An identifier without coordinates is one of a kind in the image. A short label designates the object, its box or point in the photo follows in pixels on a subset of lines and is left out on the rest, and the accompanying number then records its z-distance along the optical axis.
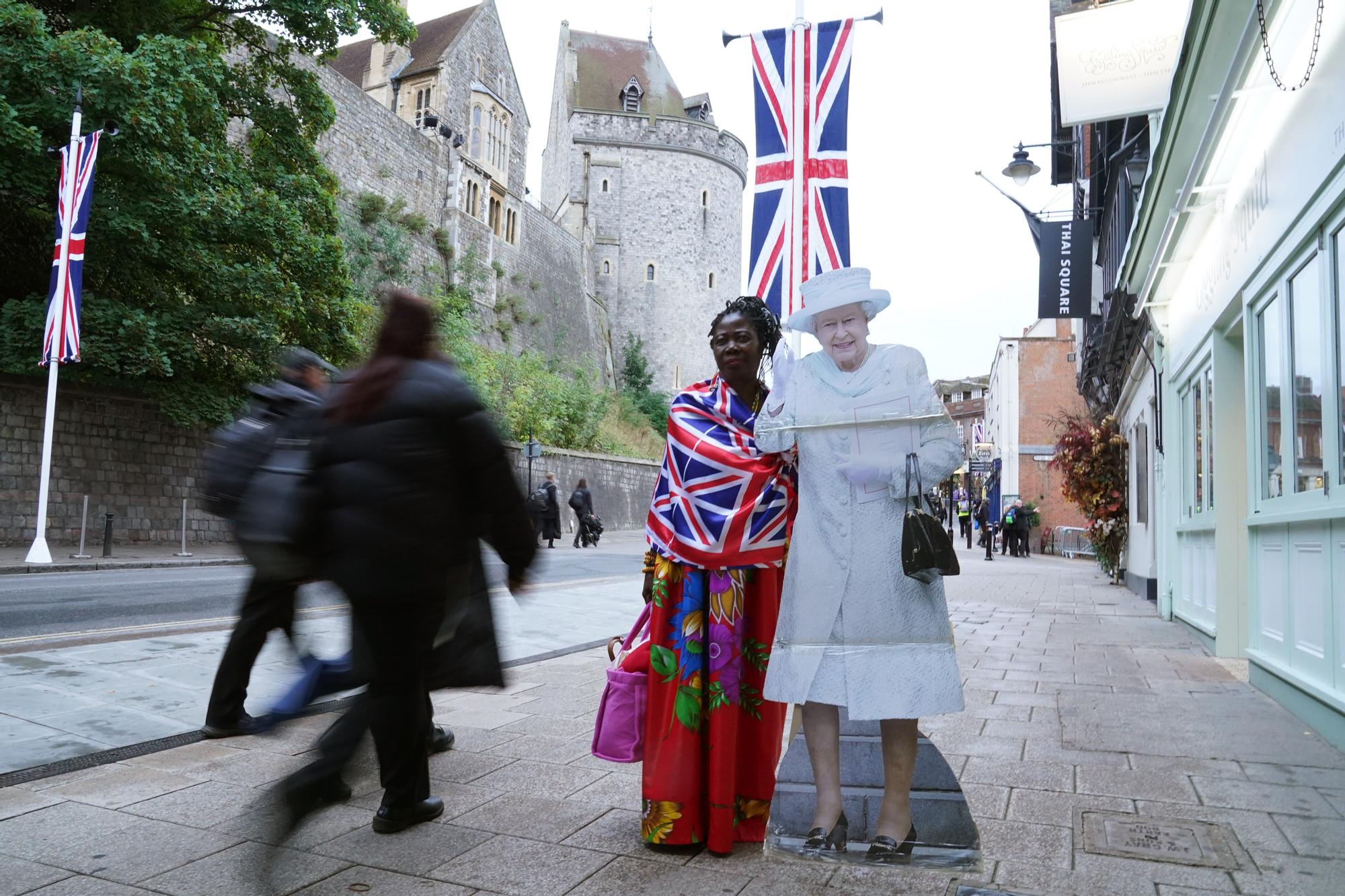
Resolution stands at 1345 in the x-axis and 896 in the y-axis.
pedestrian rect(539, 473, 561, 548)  22.83
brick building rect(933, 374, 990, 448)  94.94
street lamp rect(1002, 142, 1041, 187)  17.03
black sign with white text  16.53
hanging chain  4.45
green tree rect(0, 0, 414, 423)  16.09
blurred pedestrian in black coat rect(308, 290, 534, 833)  2.42
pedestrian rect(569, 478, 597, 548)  25.12
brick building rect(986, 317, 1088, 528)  41.94
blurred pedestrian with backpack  2.52
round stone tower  59.62
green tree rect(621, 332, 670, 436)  54.28
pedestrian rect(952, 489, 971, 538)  40.53
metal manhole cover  3.06
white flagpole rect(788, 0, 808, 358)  4.93
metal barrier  31.93
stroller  25.50
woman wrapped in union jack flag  3.10
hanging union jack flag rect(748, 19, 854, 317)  4.96
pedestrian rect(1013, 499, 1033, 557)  31.88
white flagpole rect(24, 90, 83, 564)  14.72
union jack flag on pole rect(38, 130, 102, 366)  14.70
